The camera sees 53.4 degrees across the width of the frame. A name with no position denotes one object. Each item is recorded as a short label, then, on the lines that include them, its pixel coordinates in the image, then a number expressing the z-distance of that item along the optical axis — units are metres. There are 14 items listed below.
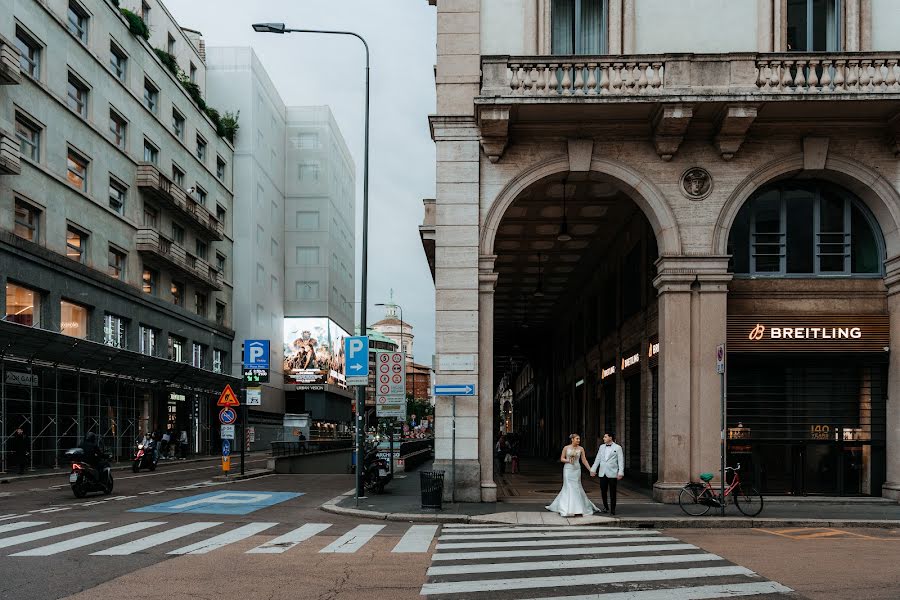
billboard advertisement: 87.12
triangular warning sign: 29.48
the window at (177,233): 55.46
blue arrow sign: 19.76
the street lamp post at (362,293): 20.11
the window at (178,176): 55.45
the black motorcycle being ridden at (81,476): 21.30
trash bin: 18.02
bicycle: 17.47
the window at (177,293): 55.34
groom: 18.00
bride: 17.38
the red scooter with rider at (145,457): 34.88
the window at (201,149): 62.00
